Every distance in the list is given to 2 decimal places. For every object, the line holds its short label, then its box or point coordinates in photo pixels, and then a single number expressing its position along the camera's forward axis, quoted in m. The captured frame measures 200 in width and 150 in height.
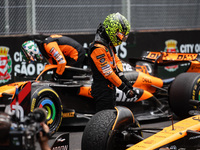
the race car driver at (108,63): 11.13
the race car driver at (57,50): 15.57
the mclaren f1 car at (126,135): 8.57
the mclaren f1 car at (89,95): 13.98
